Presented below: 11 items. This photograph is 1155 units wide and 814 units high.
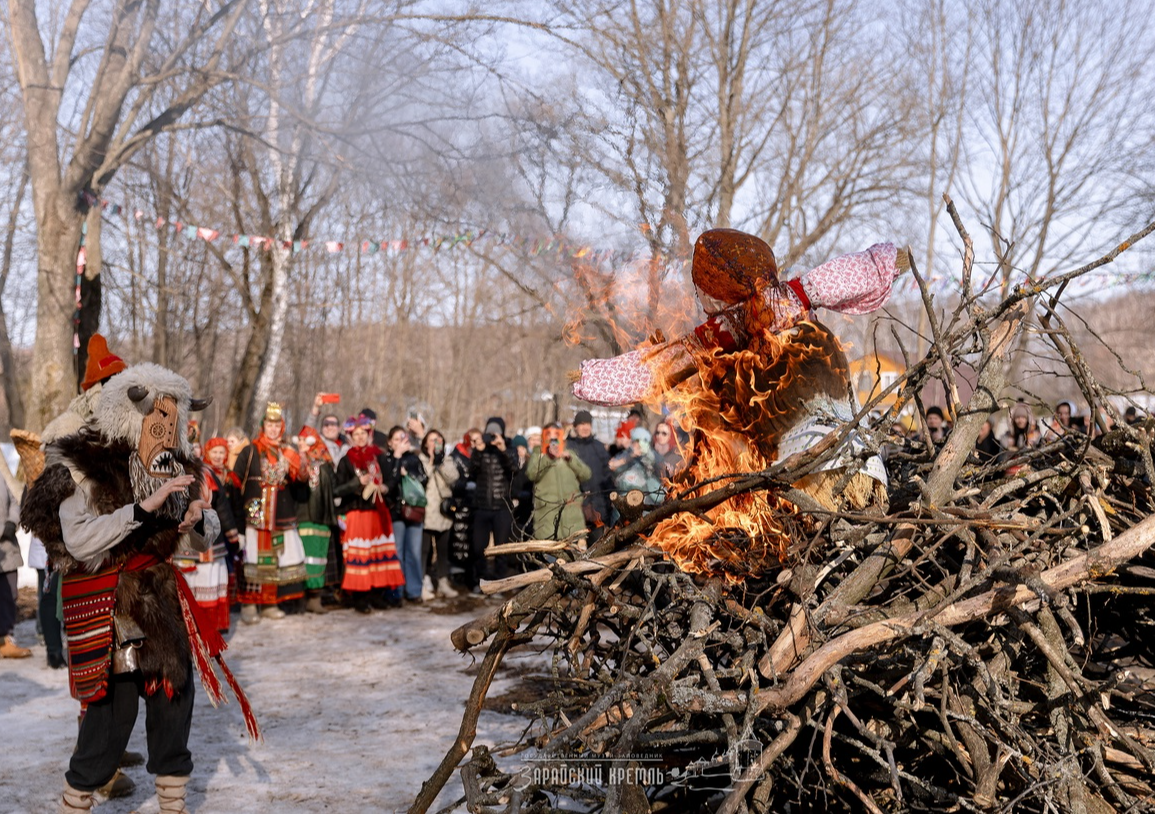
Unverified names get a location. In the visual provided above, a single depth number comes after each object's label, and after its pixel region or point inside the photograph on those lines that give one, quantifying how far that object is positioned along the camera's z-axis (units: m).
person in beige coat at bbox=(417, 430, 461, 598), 10.49
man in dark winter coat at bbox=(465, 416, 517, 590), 10.46
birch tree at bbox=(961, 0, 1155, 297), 19.38
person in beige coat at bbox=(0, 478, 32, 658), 6.86
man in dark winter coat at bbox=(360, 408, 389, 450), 11.04
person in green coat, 9.90
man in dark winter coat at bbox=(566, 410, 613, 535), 10.70
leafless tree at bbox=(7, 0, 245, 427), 9.49
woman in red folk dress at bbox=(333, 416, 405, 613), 9.49
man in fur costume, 3.72
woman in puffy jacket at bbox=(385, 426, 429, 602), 10.02
